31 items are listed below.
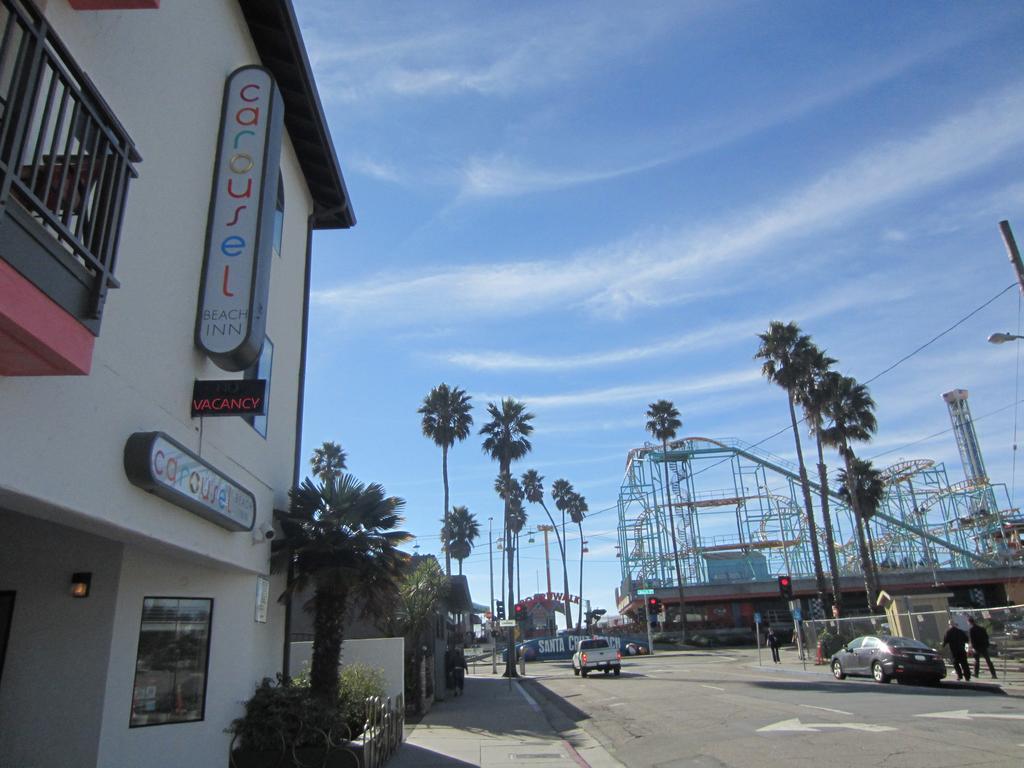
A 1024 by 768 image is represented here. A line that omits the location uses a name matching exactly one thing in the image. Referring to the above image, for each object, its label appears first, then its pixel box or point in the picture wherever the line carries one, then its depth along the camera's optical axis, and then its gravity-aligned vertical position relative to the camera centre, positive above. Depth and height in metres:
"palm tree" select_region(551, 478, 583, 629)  85.50 +15.47
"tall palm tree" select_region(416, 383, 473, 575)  47.12 +13.49
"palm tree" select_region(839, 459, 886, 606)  46.75 +8.16
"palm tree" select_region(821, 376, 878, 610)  40.09 +10.49
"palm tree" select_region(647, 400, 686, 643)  61.72 +16.44
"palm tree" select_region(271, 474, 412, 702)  11.60 +1.30
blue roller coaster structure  63.84 +7.87
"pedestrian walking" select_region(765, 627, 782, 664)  33.75 -0.79
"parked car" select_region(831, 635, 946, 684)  20.59 -1.08
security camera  10.58 +1.58
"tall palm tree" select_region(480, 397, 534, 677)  50.91 +13.43
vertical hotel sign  8.16 +4.67
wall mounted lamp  7.72 +0.72
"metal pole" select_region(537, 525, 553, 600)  91.88 +9.62
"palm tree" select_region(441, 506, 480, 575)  79.62 +11.12
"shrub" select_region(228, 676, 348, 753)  9.91 -0.97
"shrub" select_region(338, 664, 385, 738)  11.51 -0.76
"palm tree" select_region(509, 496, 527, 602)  74.25 +11.75
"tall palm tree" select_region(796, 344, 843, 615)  39.41 +11.76
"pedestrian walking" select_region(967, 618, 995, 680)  20.06 -0.61
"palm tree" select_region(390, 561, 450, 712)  22.36 +1.07
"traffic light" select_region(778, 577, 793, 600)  31.92 +1.59
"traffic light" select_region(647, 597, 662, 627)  42.31 +1.43
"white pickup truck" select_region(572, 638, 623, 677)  34.25 -1.03
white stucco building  4.68 +2.18
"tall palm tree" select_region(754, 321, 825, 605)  40.03 +13.66
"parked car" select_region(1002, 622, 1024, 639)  21.83 -0.38
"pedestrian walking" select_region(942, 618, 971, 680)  20.23 -0.74
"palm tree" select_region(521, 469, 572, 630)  74.44 +14.46
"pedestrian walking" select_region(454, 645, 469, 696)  26.44 -1.09
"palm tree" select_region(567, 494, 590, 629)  85.44 +13.88
